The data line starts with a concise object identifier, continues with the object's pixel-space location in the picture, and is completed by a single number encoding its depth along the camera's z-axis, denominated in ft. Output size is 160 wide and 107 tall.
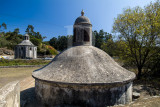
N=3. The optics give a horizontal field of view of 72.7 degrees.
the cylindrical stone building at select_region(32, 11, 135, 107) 16.24
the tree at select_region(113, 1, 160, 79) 36.40
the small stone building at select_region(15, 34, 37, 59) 116.47
